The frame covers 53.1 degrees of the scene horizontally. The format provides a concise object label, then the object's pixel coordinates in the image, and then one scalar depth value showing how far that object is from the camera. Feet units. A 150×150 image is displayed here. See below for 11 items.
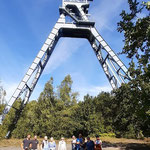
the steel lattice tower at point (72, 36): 48.31
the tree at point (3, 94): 63.35
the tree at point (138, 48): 20.22
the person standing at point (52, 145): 21.90
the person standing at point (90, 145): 19.75
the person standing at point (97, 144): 19.91
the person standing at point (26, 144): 20.96
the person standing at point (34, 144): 21.27
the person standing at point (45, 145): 21.84
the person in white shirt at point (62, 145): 23.29
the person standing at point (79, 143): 24.36
